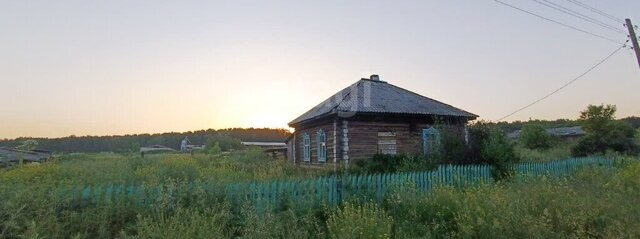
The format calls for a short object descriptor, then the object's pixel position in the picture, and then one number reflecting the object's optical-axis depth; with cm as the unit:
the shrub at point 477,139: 1268
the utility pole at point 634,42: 1164
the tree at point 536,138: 3238
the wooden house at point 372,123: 1606
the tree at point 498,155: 1196
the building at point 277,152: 3326
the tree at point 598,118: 2695
